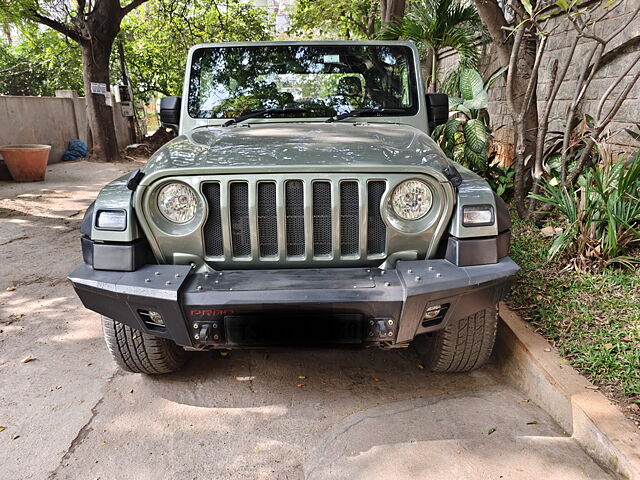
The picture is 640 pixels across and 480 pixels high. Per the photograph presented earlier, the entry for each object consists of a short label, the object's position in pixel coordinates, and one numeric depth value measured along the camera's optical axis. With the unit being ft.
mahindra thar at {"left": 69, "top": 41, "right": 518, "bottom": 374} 7.40
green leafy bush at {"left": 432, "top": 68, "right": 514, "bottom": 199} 17.52
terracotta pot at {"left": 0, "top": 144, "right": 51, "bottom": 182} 30.78
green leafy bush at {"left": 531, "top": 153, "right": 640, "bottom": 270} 11.75
